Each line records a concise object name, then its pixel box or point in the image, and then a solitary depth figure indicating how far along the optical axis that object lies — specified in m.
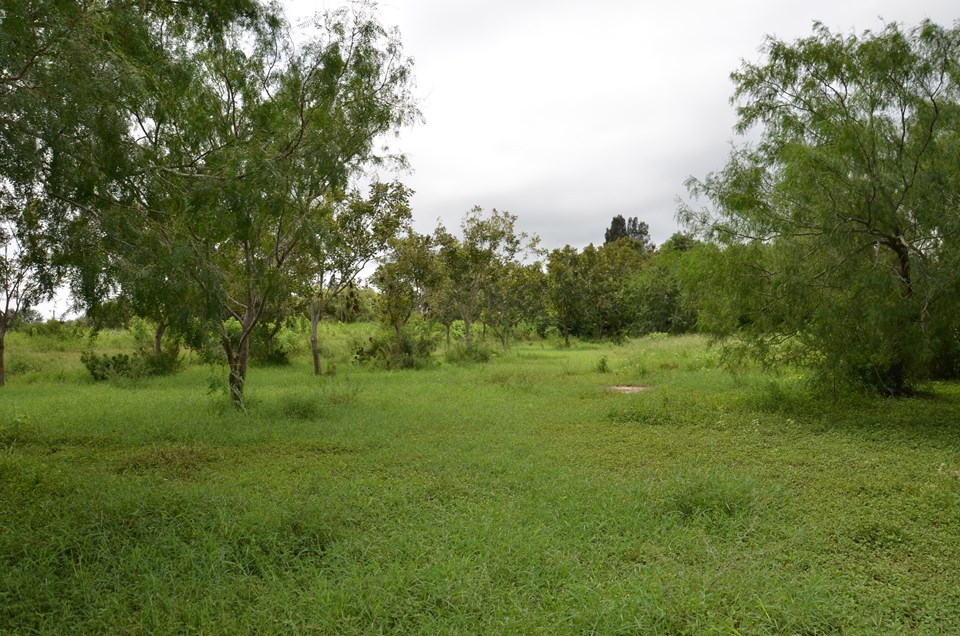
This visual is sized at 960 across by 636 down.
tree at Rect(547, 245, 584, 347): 35.47
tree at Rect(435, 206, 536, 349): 22.05
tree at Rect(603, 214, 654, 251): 67.11
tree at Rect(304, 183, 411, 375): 16.64
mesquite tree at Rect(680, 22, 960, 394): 8.59
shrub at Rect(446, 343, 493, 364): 20.62
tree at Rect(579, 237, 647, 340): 37.12
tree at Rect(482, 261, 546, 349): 24.59
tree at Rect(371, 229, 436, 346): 19.23
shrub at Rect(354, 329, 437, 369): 18.78
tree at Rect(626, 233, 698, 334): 34.50
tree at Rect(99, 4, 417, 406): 5.99
